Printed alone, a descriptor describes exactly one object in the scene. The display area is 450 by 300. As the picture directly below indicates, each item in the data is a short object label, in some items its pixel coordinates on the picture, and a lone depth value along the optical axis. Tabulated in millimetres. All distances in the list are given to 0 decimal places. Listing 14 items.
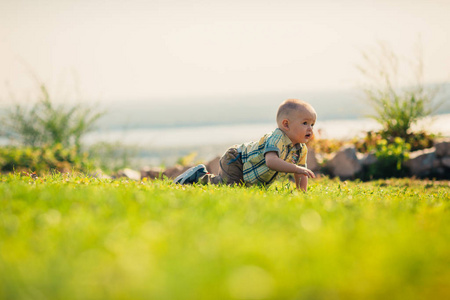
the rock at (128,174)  7972
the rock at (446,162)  7598
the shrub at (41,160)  8117
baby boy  4480
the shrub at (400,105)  8531
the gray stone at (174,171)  8367
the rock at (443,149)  7672
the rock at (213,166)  8133
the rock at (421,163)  7578
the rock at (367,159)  7785
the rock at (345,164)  7776
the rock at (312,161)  8070
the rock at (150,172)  8445
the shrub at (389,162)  7570
